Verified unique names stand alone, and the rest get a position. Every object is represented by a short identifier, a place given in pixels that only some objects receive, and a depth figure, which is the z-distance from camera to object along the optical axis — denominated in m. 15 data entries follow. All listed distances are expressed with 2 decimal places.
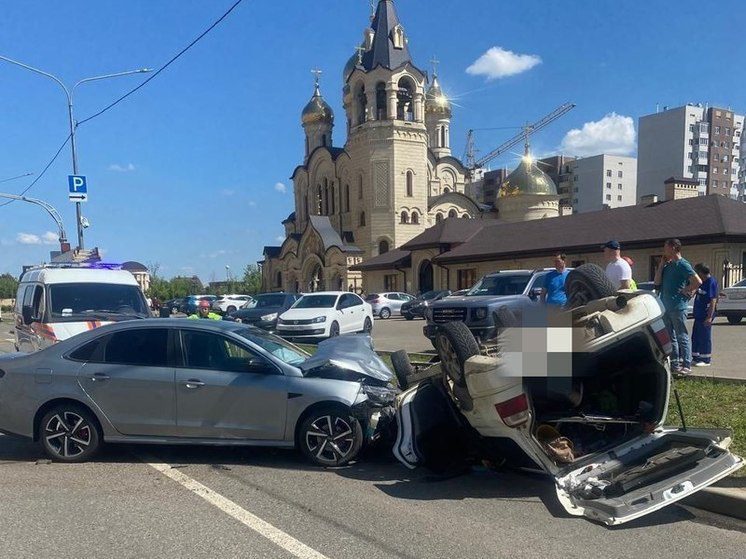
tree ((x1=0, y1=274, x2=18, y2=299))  104.62
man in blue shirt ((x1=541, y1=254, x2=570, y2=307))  9.66
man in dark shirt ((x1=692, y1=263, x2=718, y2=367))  8.81
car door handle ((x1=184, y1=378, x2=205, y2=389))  5.79
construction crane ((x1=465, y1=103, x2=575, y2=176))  142.81
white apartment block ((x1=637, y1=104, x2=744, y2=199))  107.56
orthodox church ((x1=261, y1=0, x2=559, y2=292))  53.72
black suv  11.05
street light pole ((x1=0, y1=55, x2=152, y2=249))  21.08
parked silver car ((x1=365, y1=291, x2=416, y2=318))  34.25
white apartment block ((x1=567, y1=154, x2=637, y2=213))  124.31
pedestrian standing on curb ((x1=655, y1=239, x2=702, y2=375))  8.16
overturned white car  4.35
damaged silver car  5.64
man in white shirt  8.11
